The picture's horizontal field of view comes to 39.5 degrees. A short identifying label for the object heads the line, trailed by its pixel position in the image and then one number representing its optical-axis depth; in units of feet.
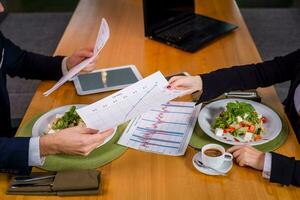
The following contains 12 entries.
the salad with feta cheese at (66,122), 4.12
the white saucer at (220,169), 3.64
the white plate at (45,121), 4.18
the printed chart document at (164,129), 4.01
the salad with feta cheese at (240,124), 4.05
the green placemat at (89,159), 3.78
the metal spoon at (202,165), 3.64
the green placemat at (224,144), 3.95
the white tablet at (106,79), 5.07
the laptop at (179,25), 6.11
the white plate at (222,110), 4.00
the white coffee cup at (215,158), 3.60
